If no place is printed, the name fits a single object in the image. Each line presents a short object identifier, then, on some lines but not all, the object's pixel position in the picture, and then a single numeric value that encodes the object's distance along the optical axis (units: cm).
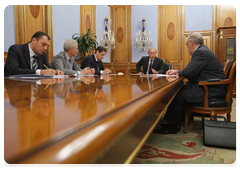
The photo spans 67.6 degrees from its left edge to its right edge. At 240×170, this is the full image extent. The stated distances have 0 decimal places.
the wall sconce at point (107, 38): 617
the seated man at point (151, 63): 464
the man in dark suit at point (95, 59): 385
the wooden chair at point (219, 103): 188
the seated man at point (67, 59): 294
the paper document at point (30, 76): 152
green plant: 478
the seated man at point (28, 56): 213
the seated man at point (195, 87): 202
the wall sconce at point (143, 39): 648
